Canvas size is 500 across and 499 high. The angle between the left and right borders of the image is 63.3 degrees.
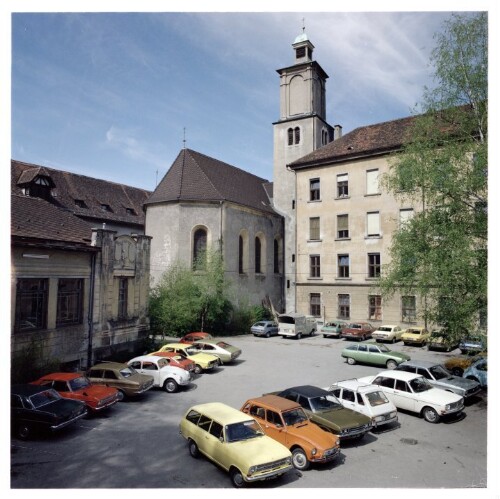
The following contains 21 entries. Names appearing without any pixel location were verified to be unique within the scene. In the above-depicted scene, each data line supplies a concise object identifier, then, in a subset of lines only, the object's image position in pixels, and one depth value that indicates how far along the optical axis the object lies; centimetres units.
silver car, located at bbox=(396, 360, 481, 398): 1343
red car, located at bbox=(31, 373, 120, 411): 1189
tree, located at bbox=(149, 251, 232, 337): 2273
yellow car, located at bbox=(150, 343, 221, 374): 1739
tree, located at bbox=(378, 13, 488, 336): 1193
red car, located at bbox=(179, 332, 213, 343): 2208
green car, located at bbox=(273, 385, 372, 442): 1004
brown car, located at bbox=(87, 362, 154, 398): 1348
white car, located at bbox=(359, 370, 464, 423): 1192
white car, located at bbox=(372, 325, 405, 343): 2508
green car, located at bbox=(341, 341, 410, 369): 1852
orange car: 888
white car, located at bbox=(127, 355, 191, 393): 1466
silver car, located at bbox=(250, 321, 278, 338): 2753
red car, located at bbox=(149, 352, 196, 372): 1613
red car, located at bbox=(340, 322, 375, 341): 2600
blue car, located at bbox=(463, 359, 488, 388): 1480
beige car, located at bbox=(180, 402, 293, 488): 805
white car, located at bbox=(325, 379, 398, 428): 1127
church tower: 3500
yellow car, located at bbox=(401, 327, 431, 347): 2362
